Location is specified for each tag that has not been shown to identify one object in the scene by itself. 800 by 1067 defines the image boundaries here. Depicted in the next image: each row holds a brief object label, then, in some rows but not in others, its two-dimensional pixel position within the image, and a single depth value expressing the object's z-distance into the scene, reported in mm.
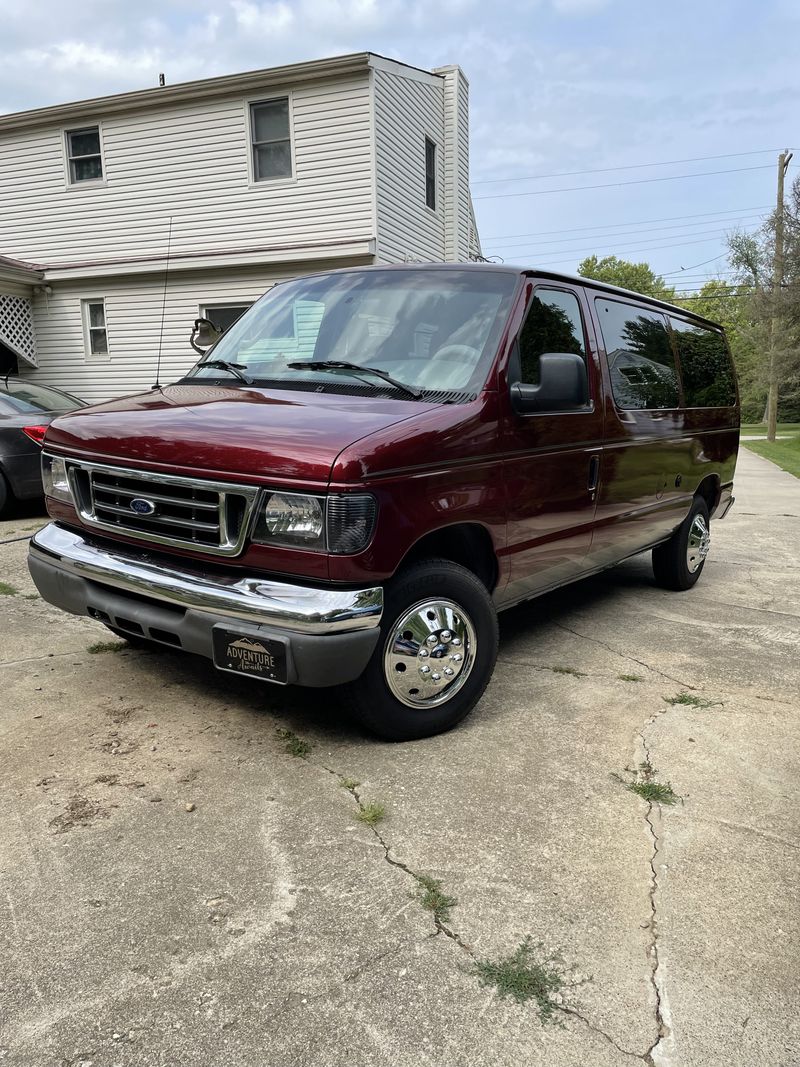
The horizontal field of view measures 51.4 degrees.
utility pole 27188
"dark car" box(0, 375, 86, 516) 7996
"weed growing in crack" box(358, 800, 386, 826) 2801
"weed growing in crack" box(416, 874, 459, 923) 2355
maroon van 2918
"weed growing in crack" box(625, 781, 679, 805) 3031
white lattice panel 15531
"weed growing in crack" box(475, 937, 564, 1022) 2045
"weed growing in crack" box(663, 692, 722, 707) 3959
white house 13602
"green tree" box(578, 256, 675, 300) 70812
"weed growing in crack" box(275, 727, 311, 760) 3266
